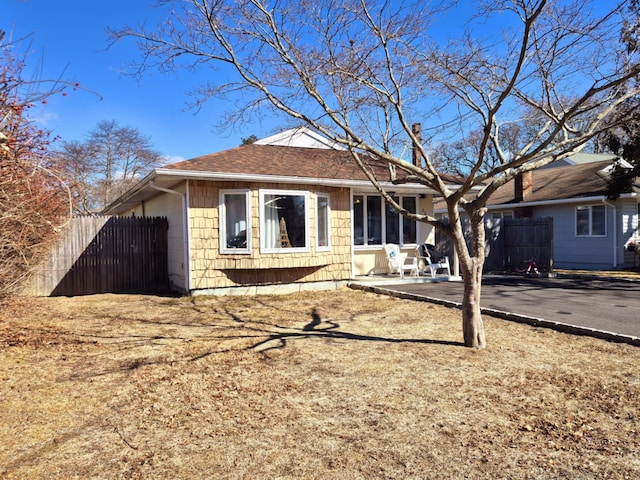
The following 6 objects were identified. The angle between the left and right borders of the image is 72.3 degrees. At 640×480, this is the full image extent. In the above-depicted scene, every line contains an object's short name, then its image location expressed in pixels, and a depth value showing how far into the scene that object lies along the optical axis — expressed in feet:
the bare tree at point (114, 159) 95.96
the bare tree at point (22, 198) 11.08
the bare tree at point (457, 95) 17.24
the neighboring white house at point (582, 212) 52.60
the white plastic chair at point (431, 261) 40.60
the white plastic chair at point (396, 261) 39.91
